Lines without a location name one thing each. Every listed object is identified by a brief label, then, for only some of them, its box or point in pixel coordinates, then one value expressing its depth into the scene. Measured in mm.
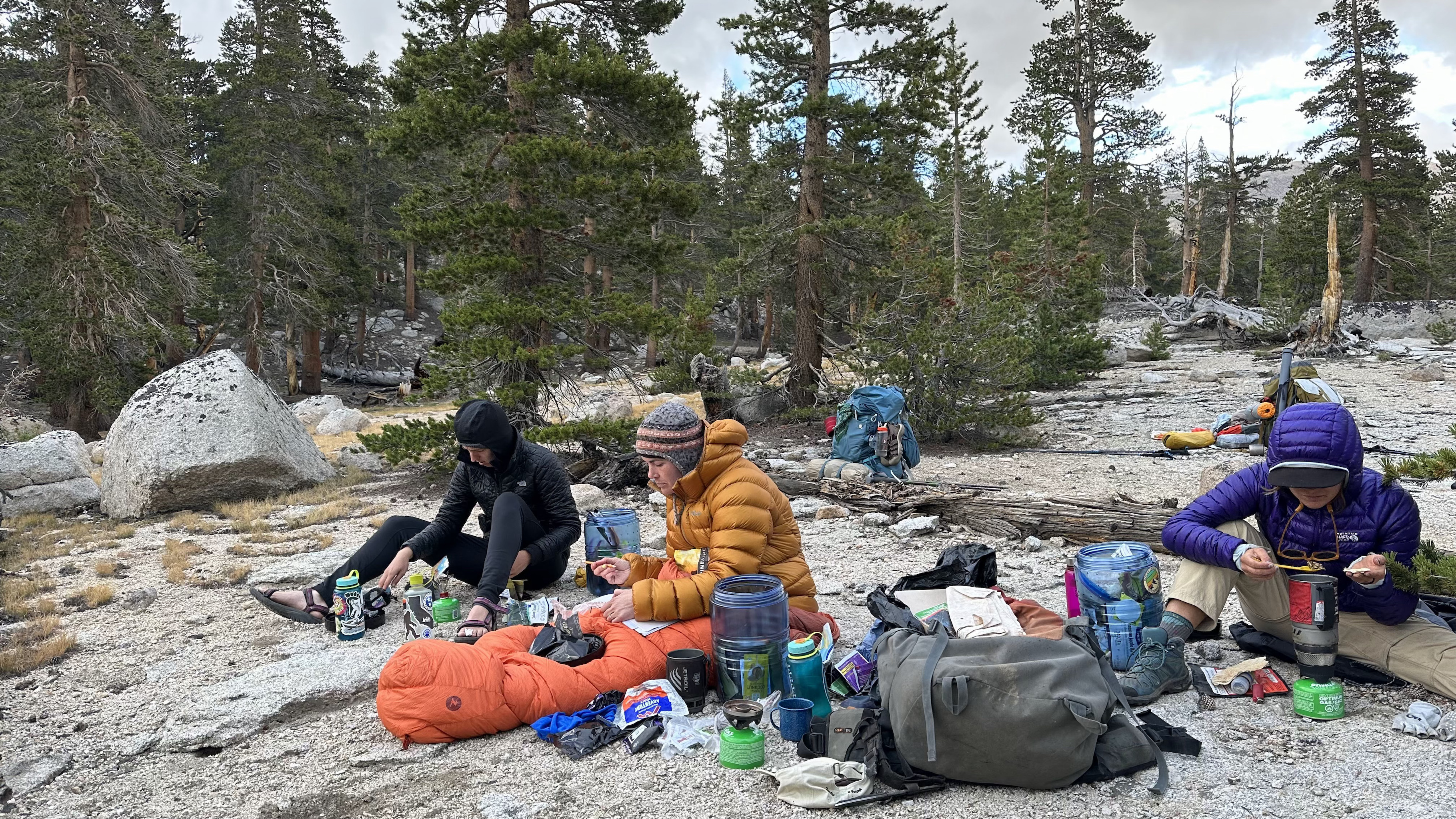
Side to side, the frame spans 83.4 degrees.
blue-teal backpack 8852
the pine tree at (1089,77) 26969
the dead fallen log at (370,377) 28438
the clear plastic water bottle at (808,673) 3457
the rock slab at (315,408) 19250
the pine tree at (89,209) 14625
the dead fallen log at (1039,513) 6105
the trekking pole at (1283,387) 8617
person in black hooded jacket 4906
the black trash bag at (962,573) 4309
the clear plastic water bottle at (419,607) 4824
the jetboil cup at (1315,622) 3348
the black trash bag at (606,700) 3627
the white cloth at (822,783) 2926
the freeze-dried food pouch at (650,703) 3527
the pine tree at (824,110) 13016
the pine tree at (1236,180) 35219
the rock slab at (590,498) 8758
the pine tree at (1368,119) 26188
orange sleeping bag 3479
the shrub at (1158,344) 21859
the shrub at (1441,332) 21297
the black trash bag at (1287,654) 3592
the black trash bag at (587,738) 3379
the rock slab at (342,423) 17547
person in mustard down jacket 3744
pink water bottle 4047
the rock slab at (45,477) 9797
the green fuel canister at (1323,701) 3352
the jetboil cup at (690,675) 3604
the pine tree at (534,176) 9422
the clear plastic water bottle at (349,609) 4941
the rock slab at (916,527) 6996
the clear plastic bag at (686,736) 3367
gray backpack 2814
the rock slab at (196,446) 9359
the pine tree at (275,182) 21328
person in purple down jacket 3377
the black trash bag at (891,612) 3836
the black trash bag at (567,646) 3762
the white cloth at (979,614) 3619
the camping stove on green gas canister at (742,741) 3201
